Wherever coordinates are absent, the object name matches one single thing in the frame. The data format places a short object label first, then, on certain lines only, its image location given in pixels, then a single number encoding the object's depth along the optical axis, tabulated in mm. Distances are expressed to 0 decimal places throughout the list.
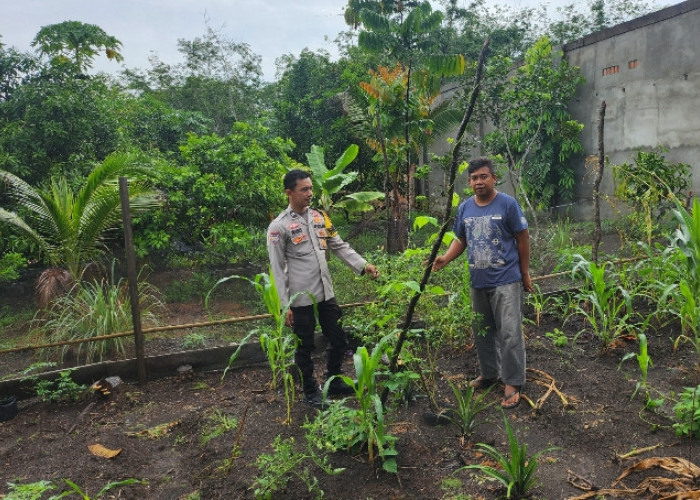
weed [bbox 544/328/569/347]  4137
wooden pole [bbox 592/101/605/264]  4777
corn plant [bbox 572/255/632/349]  4031
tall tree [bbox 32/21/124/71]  9758
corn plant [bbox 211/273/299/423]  3488
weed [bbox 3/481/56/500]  2248
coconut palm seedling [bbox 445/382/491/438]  3102
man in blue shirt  3457
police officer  3668
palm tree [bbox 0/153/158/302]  6051
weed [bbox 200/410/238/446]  3375
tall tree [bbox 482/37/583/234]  9328
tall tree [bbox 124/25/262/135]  18672
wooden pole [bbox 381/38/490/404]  2227
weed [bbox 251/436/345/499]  2611
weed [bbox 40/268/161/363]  4910
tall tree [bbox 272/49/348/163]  11625
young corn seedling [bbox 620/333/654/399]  3102
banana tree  7357
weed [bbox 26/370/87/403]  3932
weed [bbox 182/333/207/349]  5113
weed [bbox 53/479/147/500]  2330
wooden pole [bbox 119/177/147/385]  4309
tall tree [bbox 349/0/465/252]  7836
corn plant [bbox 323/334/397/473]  2691
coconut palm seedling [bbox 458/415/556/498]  2430
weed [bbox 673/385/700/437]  2821
